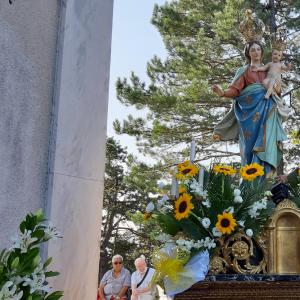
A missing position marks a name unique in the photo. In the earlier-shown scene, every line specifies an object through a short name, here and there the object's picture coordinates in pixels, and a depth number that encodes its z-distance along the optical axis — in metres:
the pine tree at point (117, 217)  23.42
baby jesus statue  4.78
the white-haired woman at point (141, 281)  6.45
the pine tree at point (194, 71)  14.15
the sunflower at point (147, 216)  3.57
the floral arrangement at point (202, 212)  3.26
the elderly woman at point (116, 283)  6.83
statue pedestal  3.03
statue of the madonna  4.55
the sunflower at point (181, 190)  3.53
